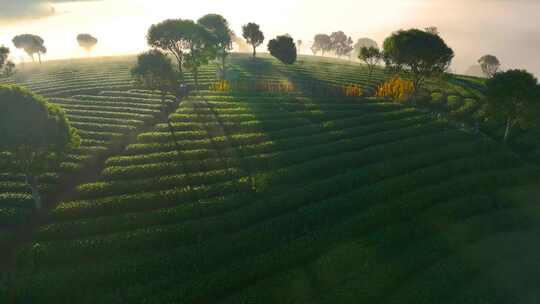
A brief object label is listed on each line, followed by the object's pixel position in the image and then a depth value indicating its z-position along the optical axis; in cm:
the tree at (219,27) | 9212
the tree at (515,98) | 4616
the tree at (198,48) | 6431
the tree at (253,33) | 9962
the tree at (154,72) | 4928
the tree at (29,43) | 13138
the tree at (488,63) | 14818
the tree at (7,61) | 7609
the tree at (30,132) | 2912
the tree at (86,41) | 17788
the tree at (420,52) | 6219
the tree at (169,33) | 6256
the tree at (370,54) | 7569
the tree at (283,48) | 9288
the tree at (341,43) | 19600
